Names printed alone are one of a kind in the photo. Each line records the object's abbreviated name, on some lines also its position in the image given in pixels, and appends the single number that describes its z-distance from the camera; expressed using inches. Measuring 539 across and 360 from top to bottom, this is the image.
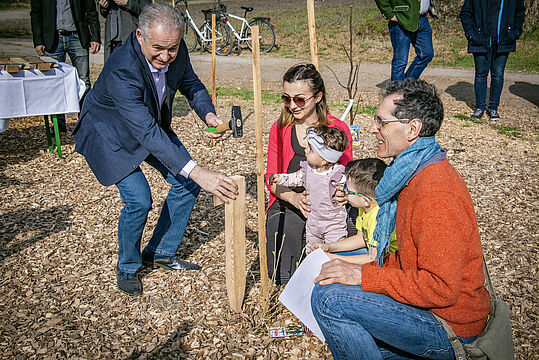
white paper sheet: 94.0
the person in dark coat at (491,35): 273.6
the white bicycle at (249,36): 520.9
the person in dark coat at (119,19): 237.9
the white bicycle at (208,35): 512.7
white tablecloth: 200.7
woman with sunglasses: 130.4
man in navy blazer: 104.7
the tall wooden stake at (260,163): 92.0
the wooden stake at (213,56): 232.5
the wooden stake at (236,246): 104.0
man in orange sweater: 73.5
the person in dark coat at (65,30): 241.4
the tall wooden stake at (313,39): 121.7
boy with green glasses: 105.7
